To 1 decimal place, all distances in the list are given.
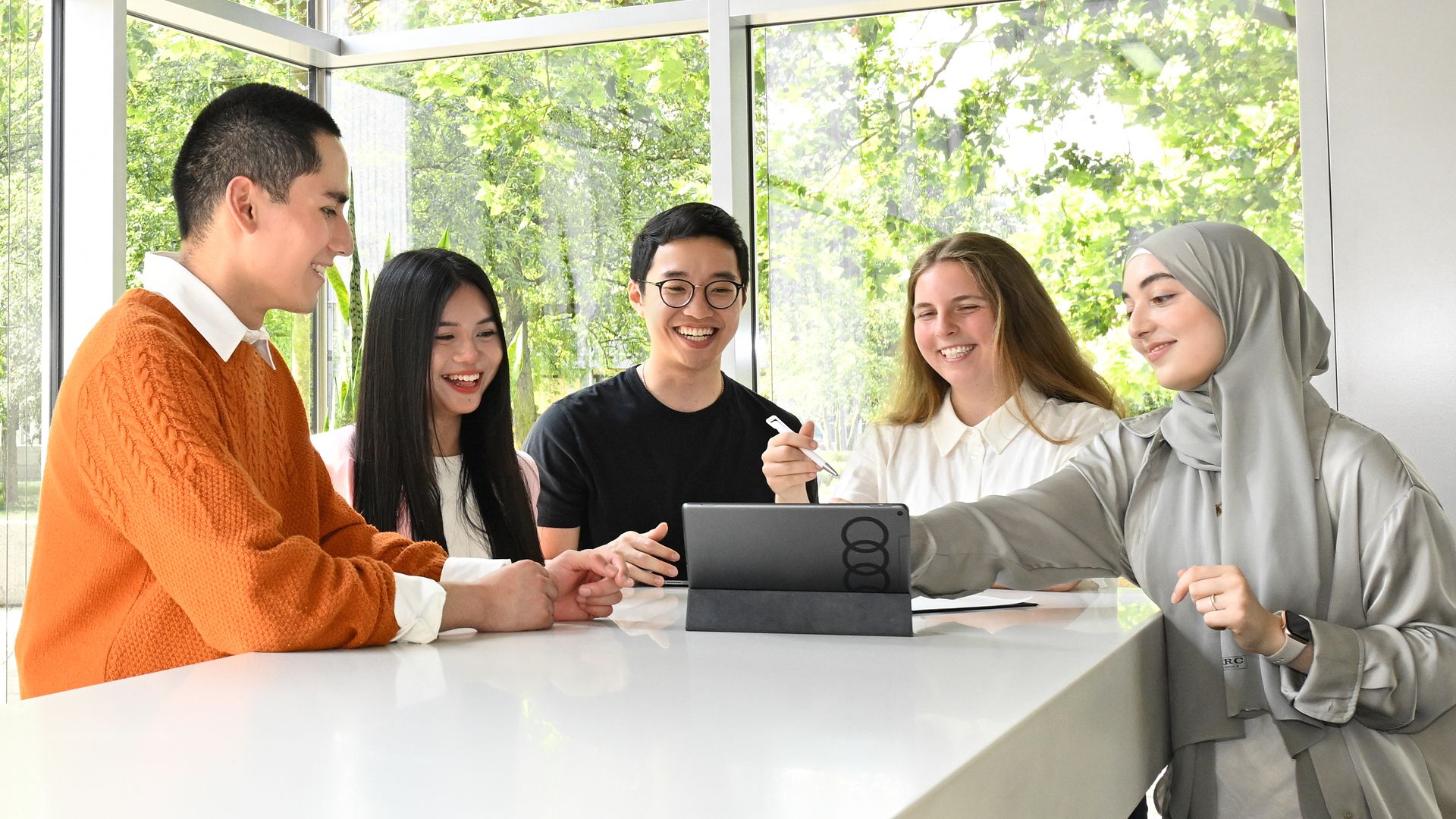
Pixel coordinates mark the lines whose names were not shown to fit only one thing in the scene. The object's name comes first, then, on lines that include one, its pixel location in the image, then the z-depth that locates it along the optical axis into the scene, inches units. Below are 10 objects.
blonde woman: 93.5
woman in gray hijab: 54.1
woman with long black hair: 85.8
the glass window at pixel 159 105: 130.5
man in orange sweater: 47.1
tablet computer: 52.5
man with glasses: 97.7
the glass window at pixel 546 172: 147.7
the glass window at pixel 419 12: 151.1
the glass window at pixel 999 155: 127.9
